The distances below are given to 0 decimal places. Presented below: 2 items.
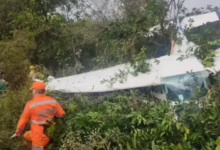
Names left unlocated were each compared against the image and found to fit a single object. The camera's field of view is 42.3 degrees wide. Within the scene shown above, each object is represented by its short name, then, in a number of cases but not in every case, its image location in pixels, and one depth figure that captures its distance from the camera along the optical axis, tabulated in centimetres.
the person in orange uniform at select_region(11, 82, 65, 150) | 384
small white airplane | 484
